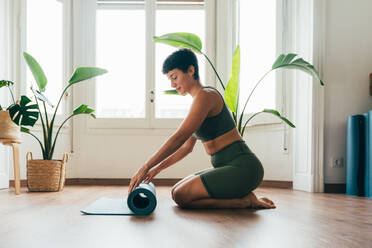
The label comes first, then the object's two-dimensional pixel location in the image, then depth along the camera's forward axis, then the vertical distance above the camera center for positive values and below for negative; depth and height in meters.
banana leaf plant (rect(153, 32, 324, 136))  2.94 +0.46
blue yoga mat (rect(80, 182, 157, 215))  1.78 -0.45
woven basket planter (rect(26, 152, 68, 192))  3.02 -0.47
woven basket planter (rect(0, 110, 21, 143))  2.73 -0.07
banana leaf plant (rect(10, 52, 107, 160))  3.04 +0.36
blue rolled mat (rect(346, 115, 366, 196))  2.96 -0.29
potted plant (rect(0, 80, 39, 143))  2.73 +0.00
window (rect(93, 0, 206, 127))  4.17 +0.74
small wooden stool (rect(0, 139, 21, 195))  2.77 -0.30
